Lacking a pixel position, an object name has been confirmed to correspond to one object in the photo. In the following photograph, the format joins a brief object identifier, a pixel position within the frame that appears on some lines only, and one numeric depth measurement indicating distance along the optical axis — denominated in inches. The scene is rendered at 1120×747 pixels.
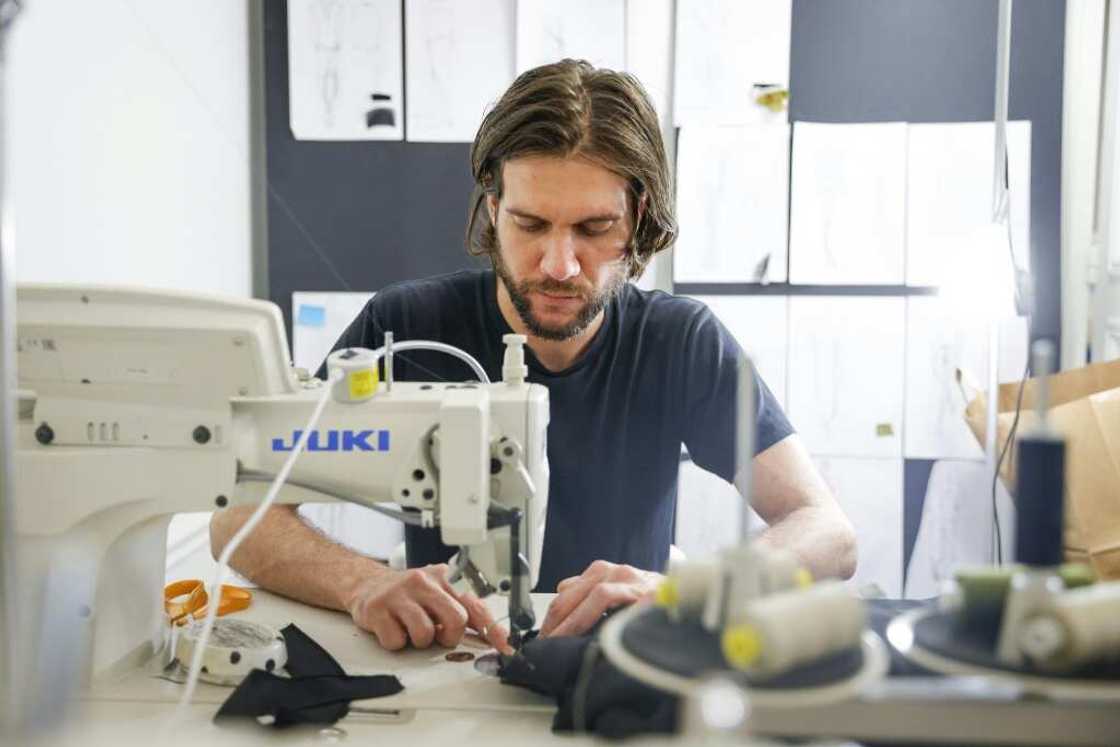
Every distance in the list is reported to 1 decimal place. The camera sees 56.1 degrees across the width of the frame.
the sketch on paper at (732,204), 109.2
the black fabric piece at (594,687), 36.2
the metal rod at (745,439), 24.9
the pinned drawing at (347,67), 110.1
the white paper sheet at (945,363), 109.0
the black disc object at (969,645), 25.2
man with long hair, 64.8
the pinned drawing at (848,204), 108.2
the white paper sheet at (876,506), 110.9
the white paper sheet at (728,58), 107.9
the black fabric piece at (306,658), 47.3
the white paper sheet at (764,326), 111.1
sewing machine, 44.2
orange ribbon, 54.0
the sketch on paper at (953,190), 107.5
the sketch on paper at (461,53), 109.8
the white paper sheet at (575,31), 108.5
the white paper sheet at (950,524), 109.5
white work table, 41.1
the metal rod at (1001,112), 89.3
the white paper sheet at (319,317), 113.3
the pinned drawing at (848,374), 109.9
